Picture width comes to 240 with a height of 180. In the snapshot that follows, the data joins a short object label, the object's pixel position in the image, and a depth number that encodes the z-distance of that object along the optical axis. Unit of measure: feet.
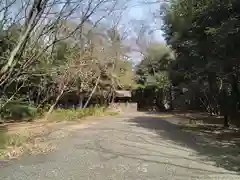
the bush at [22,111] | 40.19
